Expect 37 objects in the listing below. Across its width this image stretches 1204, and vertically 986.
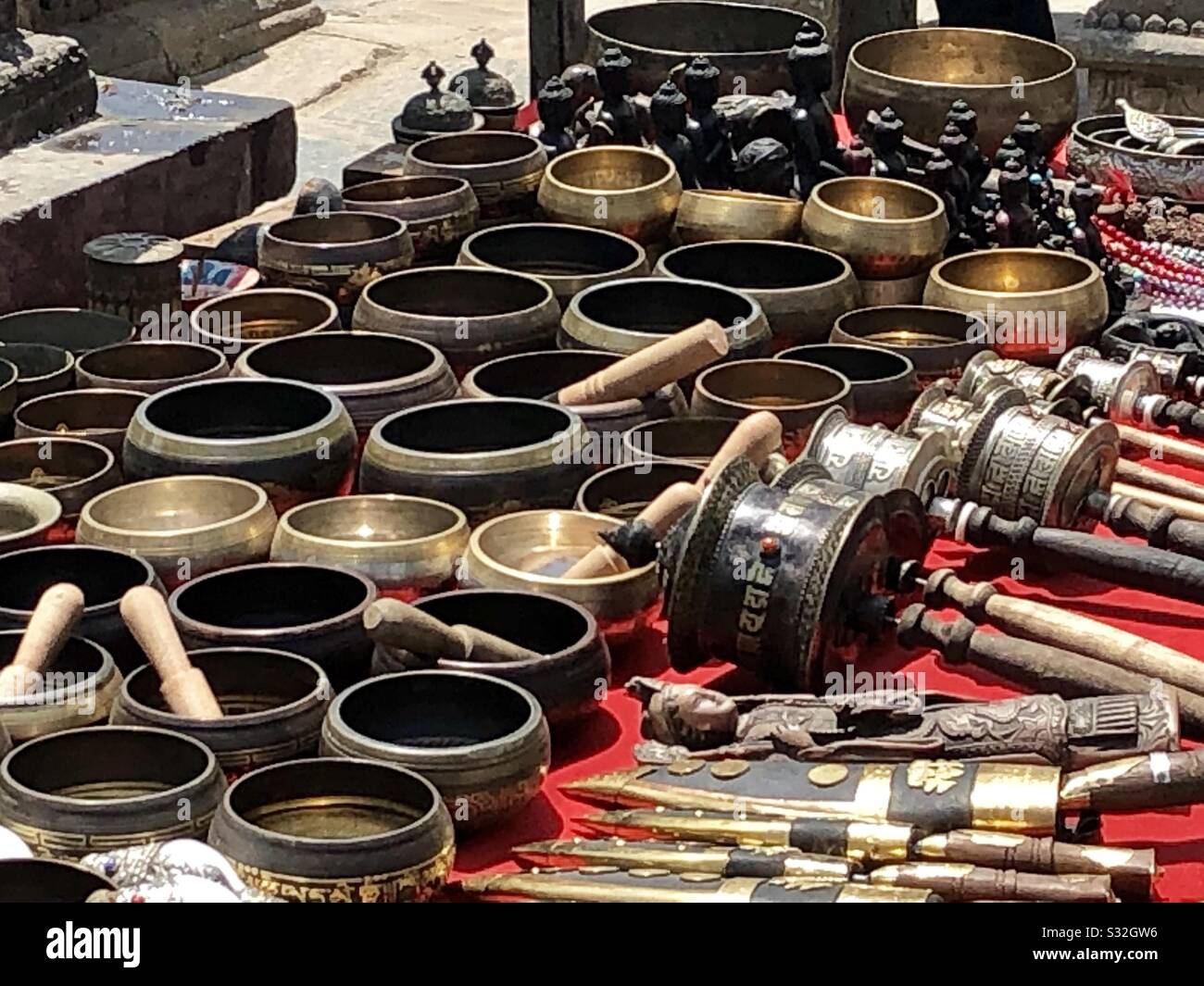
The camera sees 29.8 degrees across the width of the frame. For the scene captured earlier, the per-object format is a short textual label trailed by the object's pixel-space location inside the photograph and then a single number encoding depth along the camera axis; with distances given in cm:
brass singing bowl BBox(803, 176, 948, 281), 411
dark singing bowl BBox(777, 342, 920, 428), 365
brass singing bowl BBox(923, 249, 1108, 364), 391
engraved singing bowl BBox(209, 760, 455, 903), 233
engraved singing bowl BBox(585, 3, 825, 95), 547
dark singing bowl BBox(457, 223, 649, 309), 422
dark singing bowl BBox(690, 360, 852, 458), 356
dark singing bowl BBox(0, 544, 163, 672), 302
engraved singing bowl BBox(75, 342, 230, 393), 376
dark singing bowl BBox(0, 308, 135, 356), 404
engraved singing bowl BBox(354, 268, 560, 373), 377
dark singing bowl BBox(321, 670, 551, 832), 256
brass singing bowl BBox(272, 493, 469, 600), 305
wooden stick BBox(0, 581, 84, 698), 270
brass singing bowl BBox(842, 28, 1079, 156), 481
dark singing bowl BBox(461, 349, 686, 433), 368
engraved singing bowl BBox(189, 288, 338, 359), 390
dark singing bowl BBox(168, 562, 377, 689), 285
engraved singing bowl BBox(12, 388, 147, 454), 360
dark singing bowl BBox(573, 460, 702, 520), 335
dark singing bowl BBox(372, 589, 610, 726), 278
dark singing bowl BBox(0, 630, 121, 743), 267
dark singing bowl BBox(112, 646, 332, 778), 260
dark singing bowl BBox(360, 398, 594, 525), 328
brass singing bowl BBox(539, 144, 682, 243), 427
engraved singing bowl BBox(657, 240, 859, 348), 393
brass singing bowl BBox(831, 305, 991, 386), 383
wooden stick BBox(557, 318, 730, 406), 350
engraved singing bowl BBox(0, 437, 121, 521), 342
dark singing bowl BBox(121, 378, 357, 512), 330
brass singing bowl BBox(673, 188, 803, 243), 426
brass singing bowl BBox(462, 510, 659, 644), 300
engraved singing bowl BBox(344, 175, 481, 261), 425
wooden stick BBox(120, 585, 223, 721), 266
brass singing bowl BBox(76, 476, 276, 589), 307
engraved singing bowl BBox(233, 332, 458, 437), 368
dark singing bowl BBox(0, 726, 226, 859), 242
